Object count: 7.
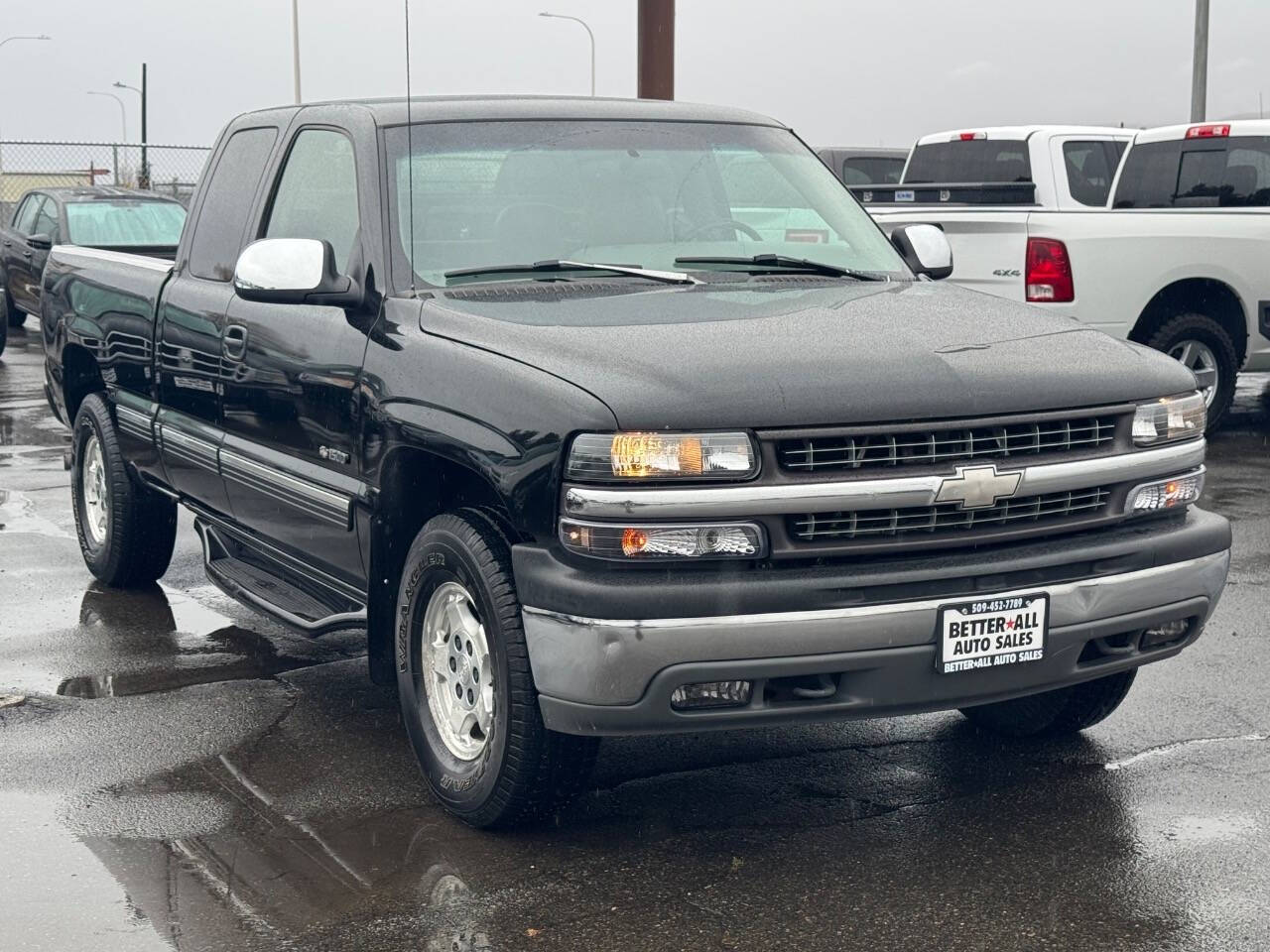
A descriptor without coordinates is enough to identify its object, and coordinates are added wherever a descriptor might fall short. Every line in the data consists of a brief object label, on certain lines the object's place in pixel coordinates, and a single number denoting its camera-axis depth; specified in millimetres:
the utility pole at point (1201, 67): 22562
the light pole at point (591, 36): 34531
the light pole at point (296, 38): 34062
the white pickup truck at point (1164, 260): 10555
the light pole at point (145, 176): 30453
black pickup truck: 3787
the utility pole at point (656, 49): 12406
